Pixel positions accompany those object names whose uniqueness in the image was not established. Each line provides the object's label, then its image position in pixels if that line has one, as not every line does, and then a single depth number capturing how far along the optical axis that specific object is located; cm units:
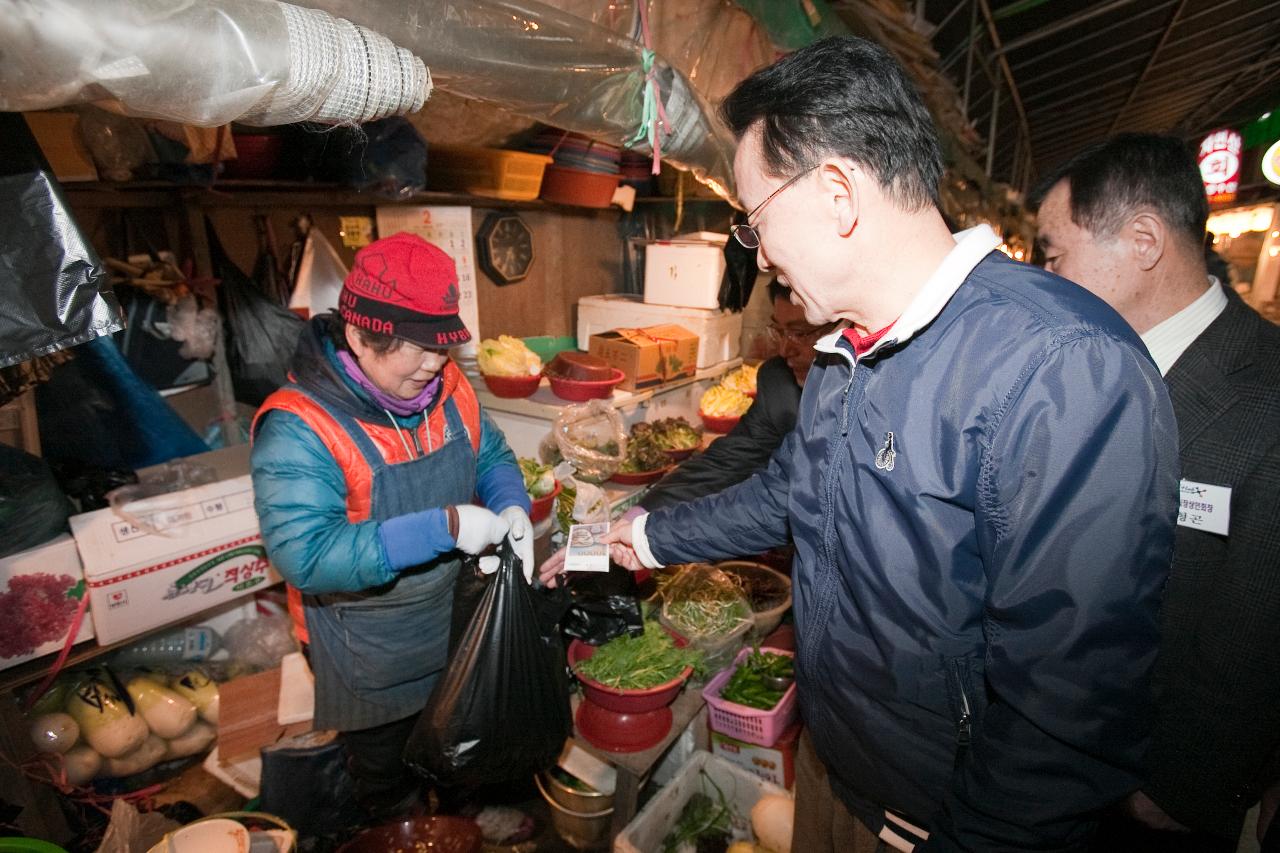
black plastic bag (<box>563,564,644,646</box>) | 270
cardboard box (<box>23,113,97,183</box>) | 216
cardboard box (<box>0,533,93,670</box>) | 223
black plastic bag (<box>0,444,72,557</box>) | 222
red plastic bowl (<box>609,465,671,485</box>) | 349
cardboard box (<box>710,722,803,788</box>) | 279
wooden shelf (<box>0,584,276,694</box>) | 234
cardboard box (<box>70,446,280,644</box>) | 244
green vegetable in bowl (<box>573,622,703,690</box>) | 263
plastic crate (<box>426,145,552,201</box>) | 361
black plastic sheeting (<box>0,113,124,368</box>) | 118
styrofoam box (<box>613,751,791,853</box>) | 259
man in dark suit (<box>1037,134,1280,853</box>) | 169
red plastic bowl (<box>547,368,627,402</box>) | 358
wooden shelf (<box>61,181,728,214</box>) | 273
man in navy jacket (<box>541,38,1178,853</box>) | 102
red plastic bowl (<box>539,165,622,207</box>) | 413
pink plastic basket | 274
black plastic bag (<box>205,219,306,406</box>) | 310
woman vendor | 195
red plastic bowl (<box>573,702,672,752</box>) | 262
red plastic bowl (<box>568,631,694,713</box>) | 255
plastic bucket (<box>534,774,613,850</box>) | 294
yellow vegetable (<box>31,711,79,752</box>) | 263
